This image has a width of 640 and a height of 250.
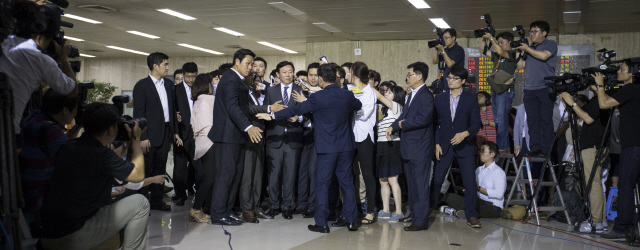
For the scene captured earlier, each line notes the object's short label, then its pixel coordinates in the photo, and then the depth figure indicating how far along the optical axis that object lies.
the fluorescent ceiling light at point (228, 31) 11.37
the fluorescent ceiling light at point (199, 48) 14.25
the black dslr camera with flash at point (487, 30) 5.46
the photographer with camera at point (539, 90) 5.38
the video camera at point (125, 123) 2.85
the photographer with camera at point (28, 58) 2.31
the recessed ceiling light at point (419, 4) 8.29
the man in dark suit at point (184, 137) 5.88
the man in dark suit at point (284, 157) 5.15
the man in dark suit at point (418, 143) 4.78
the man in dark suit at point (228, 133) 4.68
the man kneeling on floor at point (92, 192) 2.65
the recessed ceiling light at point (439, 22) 9.72
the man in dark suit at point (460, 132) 5.06
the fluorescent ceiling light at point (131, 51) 15.12
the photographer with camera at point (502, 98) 6.34
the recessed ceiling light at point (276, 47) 13.82
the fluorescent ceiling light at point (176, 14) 9.33
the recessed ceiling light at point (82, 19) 9.92
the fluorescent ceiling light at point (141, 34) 11.84
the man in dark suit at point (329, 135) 4.52
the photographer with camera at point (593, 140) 4.96
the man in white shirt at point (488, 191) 5.59
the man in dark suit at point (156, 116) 5.30
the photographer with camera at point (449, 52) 5.96
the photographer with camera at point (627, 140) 4.43
